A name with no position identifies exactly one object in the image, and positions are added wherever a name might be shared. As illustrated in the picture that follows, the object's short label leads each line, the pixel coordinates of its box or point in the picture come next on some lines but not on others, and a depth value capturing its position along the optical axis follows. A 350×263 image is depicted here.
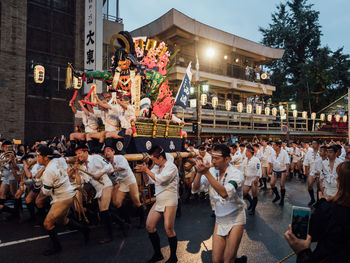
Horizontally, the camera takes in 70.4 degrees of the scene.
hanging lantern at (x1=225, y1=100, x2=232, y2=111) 22.47
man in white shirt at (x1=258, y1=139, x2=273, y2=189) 10.79
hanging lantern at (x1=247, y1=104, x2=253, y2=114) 24.62
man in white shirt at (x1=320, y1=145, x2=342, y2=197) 5.80
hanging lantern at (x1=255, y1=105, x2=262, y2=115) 25.12
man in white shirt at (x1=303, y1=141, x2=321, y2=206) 7.31
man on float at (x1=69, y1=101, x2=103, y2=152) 7.64
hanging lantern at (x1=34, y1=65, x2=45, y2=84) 11.91
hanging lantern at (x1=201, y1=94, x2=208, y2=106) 20.23
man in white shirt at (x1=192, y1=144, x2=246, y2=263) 3.13
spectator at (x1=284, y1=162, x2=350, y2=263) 1.85
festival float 7.27
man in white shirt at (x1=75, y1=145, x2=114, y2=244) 5.12
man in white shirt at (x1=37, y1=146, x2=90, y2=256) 4.33
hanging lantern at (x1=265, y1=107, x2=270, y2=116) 26.18
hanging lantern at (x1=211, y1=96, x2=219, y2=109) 21.38
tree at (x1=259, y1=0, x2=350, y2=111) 34.00
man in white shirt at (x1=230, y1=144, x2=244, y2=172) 7.85
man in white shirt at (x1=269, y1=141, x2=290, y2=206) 8.32
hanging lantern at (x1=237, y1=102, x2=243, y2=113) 23.73
